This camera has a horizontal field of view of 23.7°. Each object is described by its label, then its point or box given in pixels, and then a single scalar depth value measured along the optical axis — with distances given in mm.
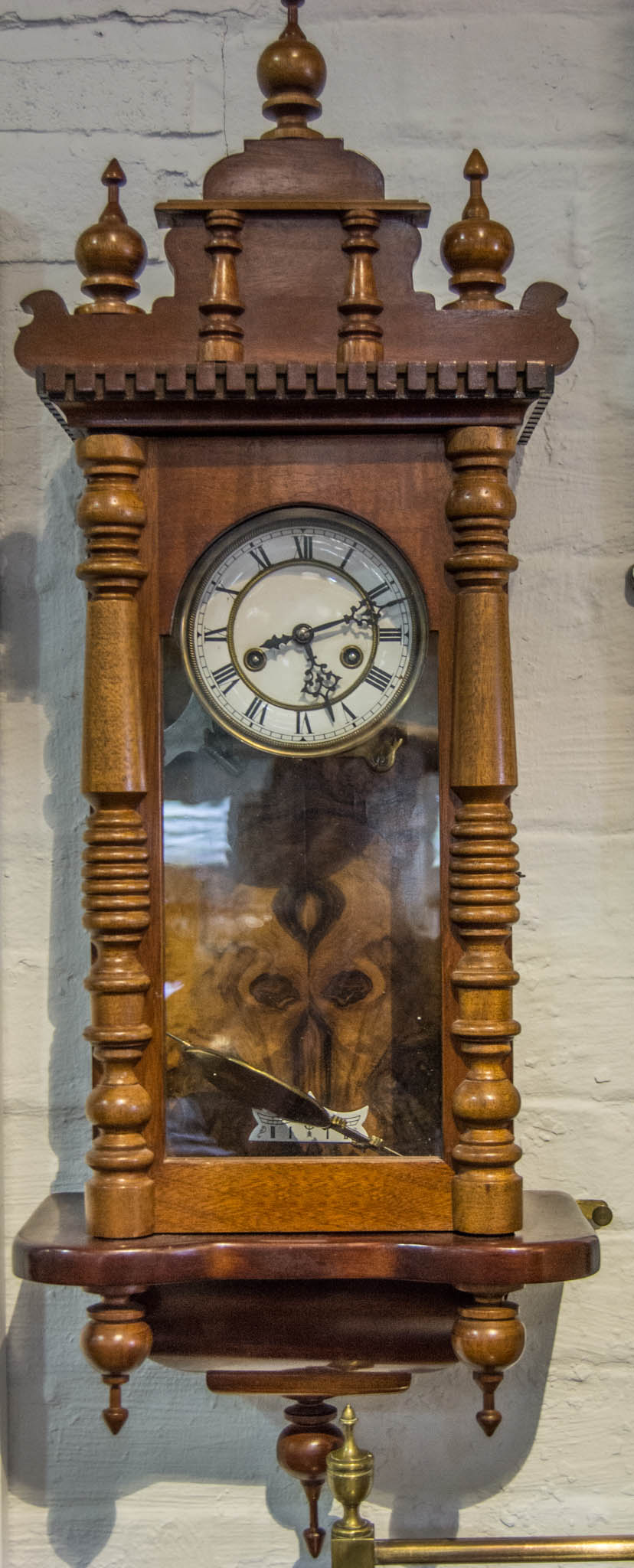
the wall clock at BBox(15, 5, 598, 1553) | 959
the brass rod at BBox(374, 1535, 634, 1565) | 1104
